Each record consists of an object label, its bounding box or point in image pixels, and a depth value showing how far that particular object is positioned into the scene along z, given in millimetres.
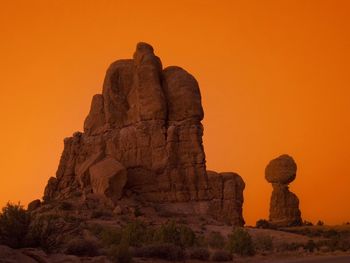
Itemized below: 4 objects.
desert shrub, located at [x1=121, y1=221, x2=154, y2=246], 26472
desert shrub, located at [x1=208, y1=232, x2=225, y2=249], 31541
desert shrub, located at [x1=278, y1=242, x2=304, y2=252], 32656
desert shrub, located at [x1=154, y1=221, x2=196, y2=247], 27844
